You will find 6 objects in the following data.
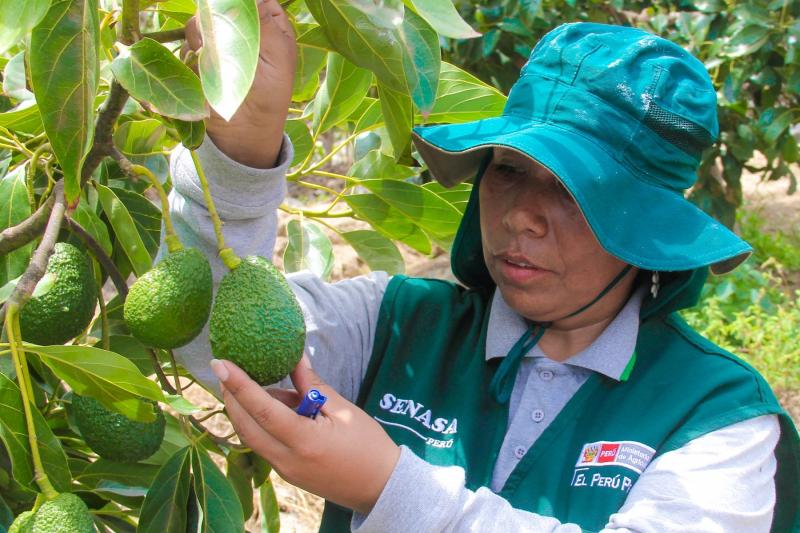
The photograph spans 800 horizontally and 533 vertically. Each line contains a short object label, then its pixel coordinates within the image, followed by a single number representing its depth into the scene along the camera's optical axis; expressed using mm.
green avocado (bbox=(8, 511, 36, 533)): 903
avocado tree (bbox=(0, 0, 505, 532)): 872
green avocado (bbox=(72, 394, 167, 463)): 1053
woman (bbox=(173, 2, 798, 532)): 1117
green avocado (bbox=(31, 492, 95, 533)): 898
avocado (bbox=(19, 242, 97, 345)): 1041
